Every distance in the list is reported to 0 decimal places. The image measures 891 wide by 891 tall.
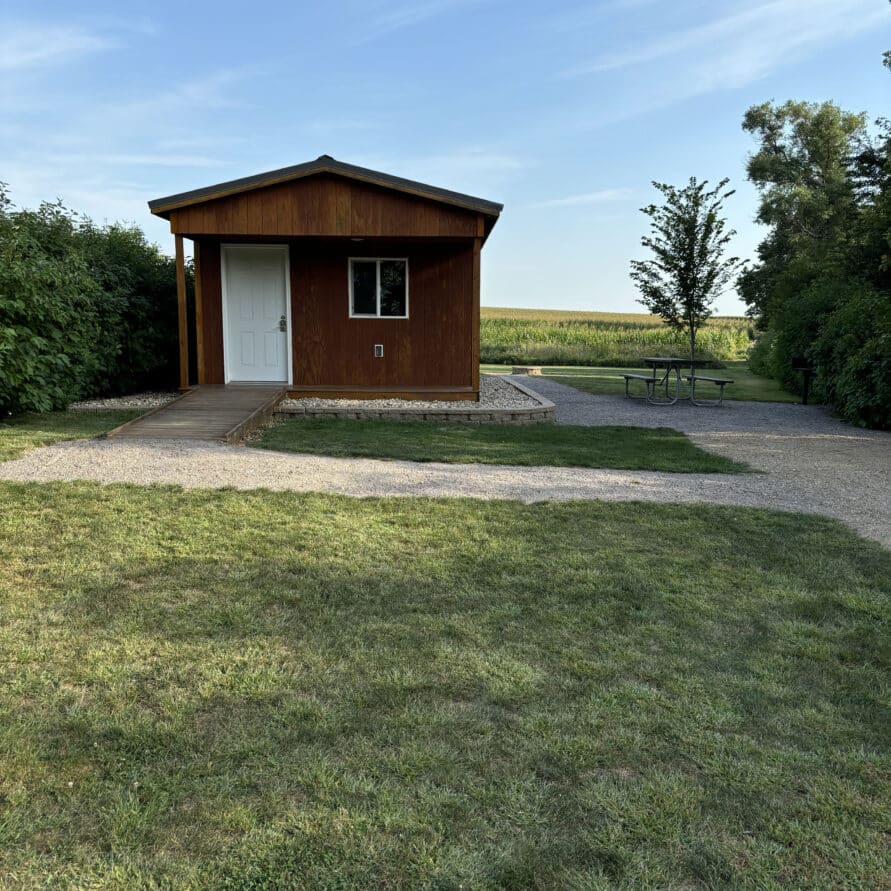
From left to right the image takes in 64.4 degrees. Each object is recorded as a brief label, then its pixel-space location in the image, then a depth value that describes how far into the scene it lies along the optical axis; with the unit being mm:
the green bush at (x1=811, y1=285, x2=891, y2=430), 11070
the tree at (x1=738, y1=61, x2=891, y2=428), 11805
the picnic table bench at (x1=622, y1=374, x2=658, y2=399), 14664
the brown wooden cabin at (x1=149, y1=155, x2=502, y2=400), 12336
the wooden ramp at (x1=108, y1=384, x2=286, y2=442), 8552
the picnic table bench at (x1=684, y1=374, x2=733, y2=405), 13795
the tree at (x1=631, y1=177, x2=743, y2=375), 18219
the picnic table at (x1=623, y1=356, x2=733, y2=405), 13773
